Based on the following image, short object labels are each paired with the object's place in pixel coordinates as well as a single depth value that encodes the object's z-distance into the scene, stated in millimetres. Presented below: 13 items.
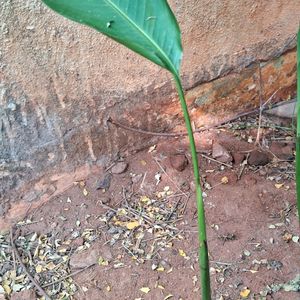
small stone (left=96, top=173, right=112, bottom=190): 1919
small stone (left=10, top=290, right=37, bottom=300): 1627
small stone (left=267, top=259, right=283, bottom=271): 1663
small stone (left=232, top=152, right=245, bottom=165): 2004
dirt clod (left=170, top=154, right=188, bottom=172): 1958
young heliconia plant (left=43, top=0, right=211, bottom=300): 968
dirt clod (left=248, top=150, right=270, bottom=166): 1990
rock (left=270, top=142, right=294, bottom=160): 2039
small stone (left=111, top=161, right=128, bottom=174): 1949
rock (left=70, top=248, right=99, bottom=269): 1710
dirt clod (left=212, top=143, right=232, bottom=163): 1997
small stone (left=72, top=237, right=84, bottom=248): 1771
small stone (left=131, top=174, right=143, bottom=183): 1939
